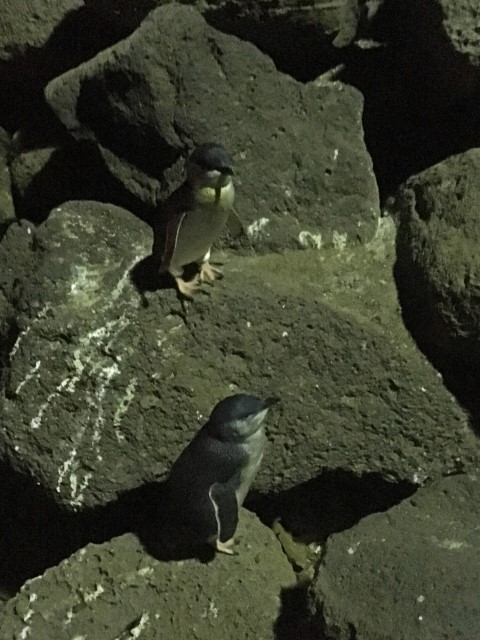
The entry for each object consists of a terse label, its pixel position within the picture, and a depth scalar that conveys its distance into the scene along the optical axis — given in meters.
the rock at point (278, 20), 2.26
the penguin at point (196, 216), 1.90
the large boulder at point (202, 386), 1.96
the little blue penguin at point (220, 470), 1.82
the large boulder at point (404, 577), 1.58
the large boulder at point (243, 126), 2.15
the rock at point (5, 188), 2.59
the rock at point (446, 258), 1.96
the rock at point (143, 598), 1.83
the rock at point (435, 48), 2.18
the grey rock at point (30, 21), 2.62
